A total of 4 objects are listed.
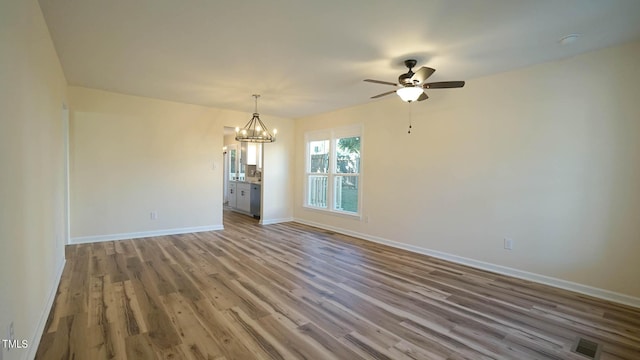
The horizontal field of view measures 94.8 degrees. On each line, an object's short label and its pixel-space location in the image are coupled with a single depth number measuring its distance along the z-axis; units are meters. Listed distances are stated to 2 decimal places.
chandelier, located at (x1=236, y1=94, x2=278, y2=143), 5.02
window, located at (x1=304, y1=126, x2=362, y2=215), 5.66
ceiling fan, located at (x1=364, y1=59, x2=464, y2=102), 2.96
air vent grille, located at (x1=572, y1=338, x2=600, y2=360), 2.06
